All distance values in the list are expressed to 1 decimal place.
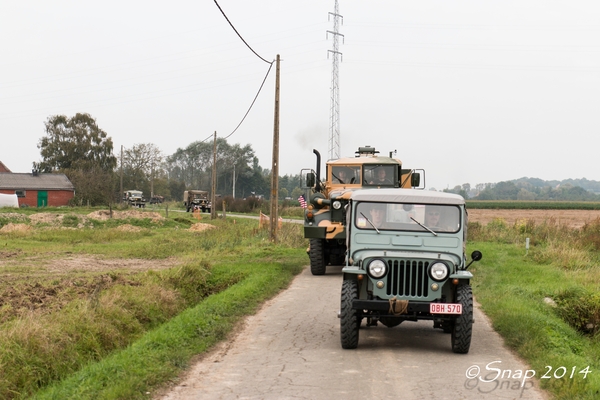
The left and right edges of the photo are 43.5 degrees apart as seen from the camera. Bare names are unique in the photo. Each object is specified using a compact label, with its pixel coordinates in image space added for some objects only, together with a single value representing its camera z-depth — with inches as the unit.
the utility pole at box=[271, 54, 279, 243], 1101.1
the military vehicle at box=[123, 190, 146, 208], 3323.1
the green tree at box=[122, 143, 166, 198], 4097.0
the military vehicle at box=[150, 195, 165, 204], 3668.3
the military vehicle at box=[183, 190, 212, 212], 2920.8
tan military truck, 743.7
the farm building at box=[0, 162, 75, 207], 3075.8
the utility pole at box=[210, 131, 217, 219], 2062.0
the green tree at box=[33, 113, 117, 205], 3698.3
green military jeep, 386.6
